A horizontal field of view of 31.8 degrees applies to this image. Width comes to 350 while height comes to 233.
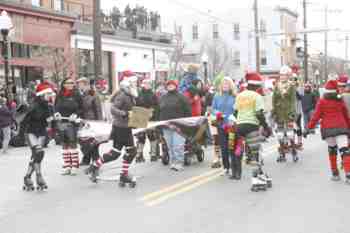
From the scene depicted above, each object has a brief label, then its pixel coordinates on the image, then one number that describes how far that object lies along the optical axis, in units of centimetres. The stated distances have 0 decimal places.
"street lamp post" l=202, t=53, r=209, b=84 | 3416
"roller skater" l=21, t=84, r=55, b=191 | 1015
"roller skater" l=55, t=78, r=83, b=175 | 1191
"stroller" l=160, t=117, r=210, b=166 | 1257
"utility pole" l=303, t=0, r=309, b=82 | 5246
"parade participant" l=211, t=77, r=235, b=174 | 1137
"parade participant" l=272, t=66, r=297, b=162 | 1292
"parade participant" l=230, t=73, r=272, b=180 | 987
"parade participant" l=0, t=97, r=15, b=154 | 1686
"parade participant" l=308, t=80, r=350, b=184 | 1033
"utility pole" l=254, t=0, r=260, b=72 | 4053
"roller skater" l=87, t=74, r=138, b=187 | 1022
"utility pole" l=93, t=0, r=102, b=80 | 2133
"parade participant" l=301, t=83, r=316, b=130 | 2082
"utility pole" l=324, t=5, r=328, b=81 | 7141
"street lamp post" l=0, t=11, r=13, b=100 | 1956
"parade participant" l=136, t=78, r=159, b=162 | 1380
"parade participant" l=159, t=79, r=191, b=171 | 1238
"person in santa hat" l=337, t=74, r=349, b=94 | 1182
